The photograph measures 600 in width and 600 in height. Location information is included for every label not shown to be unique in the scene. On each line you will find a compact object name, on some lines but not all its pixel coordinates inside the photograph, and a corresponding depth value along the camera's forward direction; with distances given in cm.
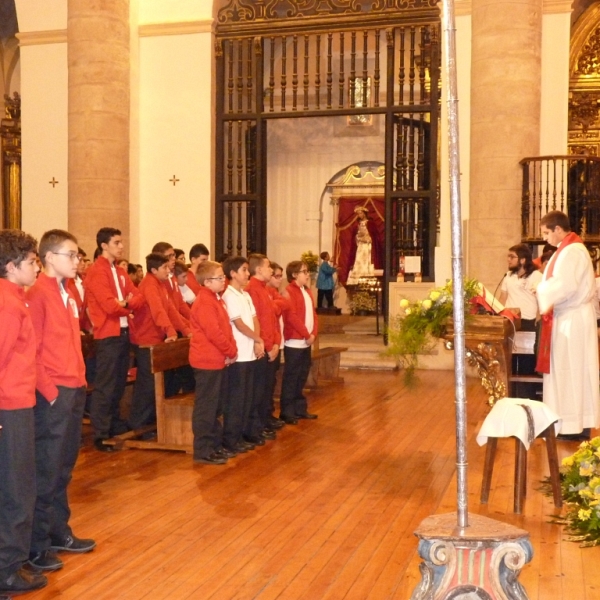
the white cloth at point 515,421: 518
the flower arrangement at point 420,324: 636
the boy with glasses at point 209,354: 682
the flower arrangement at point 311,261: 1823
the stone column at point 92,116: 1266
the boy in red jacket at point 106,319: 742
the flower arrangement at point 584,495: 465
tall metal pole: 314
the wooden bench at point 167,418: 738
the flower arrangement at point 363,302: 1831
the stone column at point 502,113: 1101
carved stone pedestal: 316
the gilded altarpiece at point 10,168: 1593
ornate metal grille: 1291
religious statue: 1877
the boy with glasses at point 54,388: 453
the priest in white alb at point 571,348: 703
